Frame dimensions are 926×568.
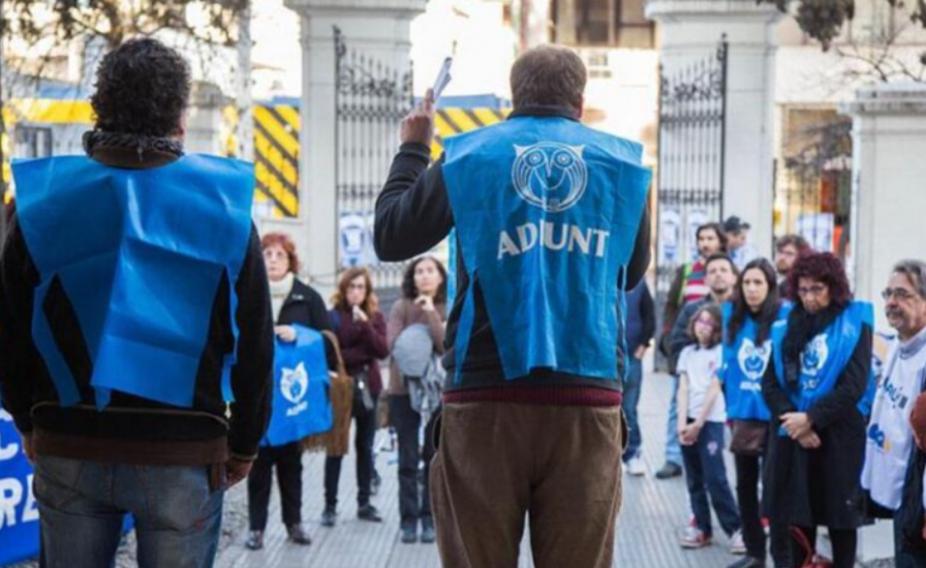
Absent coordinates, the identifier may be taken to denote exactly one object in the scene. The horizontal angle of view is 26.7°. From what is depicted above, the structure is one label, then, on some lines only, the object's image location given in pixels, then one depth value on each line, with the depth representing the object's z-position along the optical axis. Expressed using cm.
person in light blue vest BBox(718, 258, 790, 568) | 1032
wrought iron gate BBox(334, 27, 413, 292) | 2092
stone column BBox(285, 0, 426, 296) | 2095
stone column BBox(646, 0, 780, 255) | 2142
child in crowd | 1132
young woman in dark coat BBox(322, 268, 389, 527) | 1205
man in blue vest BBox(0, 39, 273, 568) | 493
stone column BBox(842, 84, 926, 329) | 1251
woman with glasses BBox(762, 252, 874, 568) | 927
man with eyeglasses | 819
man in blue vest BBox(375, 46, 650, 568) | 548
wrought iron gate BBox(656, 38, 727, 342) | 2158
